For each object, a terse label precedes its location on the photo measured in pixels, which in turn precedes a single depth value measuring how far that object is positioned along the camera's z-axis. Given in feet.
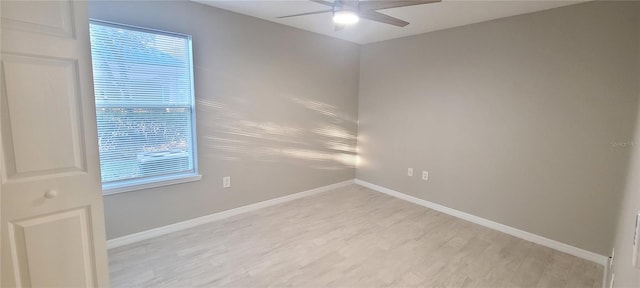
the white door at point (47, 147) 3.88
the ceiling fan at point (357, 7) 5.84
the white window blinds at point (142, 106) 7.68
